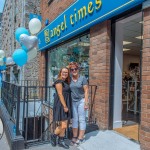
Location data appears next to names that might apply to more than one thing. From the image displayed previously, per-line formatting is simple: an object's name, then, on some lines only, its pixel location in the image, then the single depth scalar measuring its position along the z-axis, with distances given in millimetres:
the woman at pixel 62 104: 2654
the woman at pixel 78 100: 2801
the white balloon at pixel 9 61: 7926
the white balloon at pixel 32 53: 4855
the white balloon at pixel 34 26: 4679
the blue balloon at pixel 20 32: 4668
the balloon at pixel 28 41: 4409
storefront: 2559
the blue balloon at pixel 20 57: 4450
